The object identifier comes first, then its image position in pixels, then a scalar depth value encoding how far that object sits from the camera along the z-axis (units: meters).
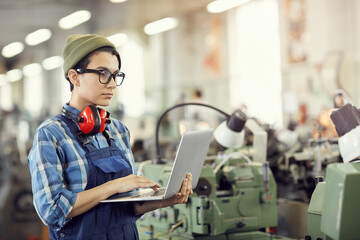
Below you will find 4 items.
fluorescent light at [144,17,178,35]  11.91
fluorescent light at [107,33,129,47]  11.84
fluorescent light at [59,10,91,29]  10.08
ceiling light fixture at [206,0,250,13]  9.23
